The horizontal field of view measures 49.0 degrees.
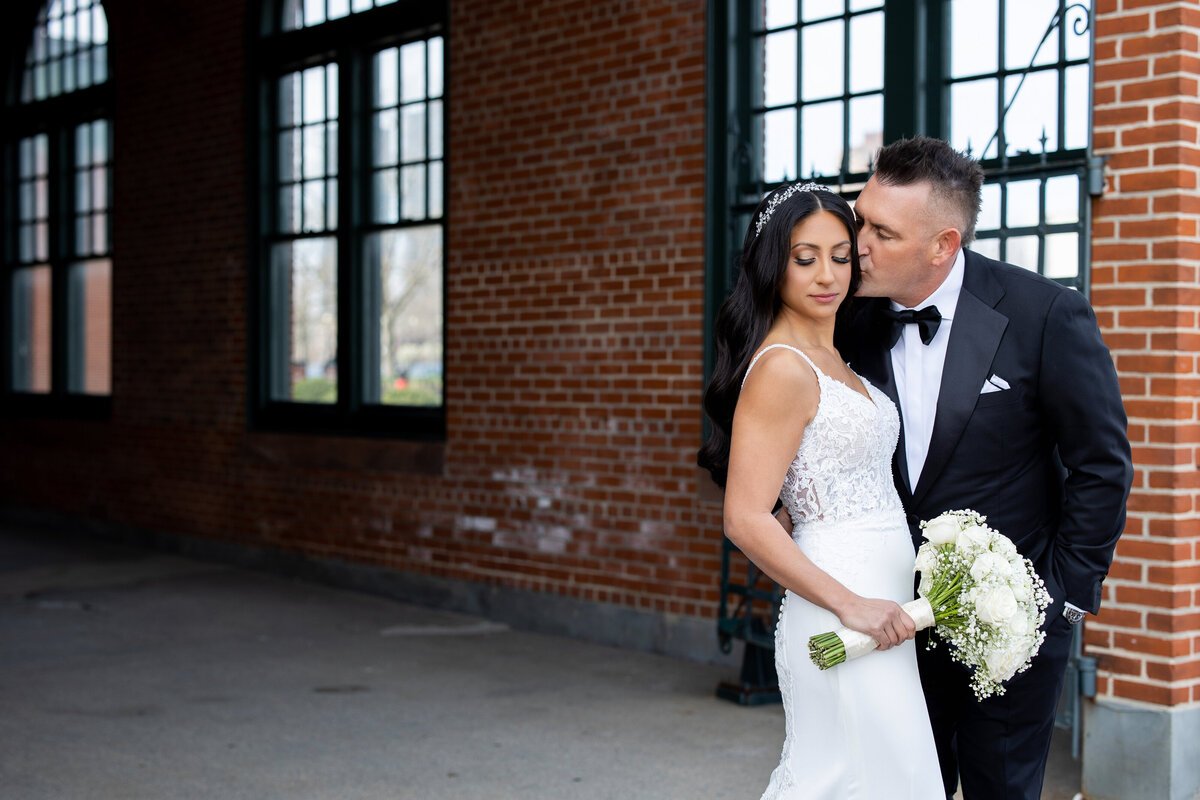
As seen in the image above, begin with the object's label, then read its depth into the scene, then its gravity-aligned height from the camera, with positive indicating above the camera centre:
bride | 2.91 -0.27
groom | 3.07 -0.07
